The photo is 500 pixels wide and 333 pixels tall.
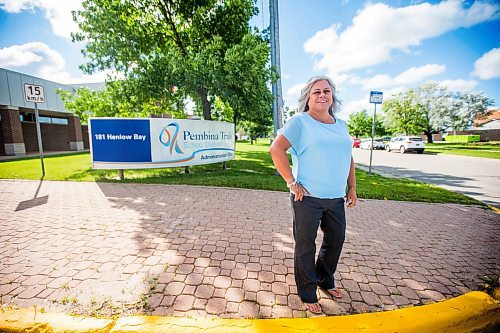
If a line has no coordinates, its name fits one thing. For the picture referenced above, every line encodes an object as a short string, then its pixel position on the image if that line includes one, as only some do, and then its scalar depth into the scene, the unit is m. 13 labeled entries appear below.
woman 1.98
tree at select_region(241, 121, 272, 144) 44.19
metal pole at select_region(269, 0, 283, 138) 8.50
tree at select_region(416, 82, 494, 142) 39.69
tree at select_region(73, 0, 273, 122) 9.44
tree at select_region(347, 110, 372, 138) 70.28
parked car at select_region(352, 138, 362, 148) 35.88
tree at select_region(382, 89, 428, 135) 40.81
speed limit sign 8.16
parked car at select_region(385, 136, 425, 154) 21.41
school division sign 7.39
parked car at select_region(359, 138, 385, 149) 29.00
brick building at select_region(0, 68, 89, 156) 16.64
